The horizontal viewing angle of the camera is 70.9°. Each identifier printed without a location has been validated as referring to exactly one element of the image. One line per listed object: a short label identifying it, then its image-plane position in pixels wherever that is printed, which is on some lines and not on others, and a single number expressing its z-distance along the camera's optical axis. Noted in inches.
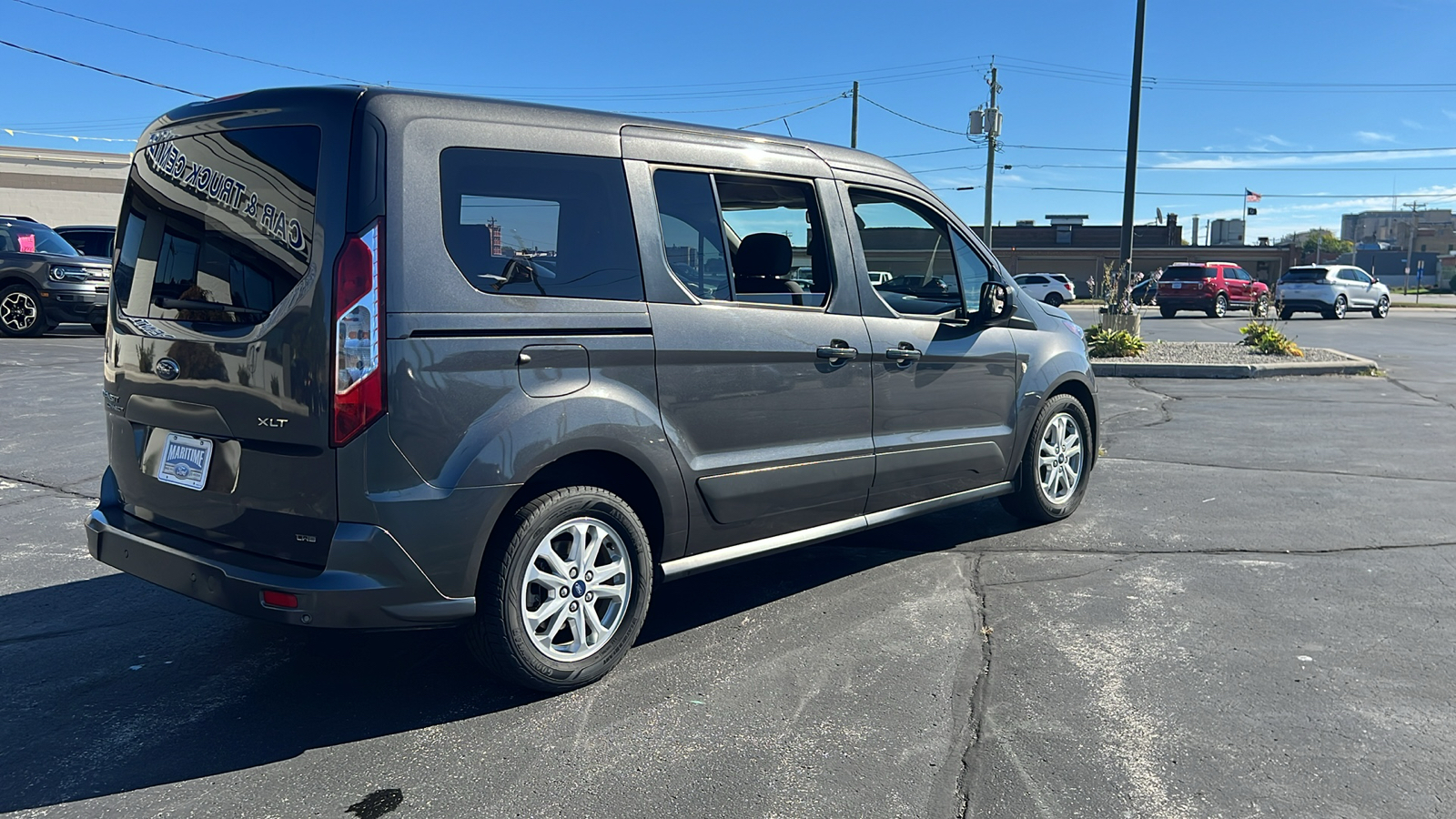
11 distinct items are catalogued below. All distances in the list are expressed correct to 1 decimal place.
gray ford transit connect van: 123.8
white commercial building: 1400.1
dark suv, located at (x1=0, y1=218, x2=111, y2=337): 597.3
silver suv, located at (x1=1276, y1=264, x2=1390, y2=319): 1234.0
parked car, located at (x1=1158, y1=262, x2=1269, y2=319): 1322.6
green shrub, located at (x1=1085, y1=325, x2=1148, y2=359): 605.6
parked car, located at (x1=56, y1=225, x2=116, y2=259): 757.3
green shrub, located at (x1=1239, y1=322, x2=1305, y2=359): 607.5
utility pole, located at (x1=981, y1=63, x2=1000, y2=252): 1563.7
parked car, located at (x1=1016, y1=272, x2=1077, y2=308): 1678.2
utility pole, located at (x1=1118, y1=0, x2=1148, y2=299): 696.4
